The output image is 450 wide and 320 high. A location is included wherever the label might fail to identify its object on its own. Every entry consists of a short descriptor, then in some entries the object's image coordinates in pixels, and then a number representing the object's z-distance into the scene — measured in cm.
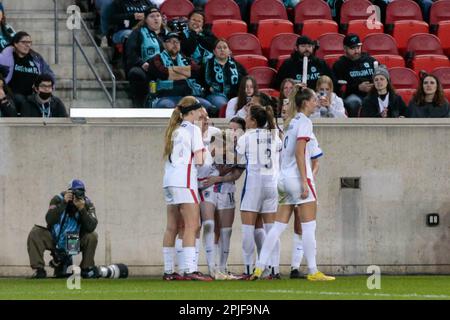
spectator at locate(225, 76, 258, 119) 1686
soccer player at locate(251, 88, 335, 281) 1477
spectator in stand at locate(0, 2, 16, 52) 1789
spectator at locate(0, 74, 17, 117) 1694
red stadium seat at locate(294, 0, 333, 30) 2055
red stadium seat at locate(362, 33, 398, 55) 1995
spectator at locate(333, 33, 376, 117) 1853
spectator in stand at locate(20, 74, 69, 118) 1717
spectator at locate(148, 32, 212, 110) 1761
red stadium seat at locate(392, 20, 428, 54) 2067
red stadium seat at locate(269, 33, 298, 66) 1948
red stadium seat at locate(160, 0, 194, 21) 1977
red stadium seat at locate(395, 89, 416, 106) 1903
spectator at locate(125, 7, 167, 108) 1783
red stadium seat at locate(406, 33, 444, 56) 2020
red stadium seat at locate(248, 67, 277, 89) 1869
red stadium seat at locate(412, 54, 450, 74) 1994
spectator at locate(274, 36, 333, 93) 1827
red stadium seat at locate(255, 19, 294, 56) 2000
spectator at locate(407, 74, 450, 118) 1777
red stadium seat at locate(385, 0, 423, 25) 2095
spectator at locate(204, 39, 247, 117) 1805
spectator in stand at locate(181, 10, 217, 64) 1869
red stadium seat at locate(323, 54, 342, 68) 1934
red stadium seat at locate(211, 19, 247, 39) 1977
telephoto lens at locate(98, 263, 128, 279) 1616
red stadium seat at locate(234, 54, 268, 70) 1911
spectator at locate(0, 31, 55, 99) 1741
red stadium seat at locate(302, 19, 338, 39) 2019
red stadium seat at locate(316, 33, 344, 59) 1970
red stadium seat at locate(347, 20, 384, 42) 2042
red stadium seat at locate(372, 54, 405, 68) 1970
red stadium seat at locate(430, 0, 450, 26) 2106
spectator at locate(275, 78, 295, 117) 1675
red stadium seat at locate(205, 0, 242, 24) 2008
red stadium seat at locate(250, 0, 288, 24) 2036
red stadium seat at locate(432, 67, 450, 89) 1939
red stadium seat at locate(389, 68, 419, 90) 1925
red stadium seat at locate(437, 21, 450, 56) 2062
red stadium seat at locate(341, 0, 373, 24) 2083
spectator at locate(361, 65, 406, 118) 1777
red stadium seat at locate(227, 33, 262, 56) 1941
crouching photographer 1627
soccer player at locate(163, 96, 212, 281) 1471
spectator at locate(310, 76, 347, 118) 1727
